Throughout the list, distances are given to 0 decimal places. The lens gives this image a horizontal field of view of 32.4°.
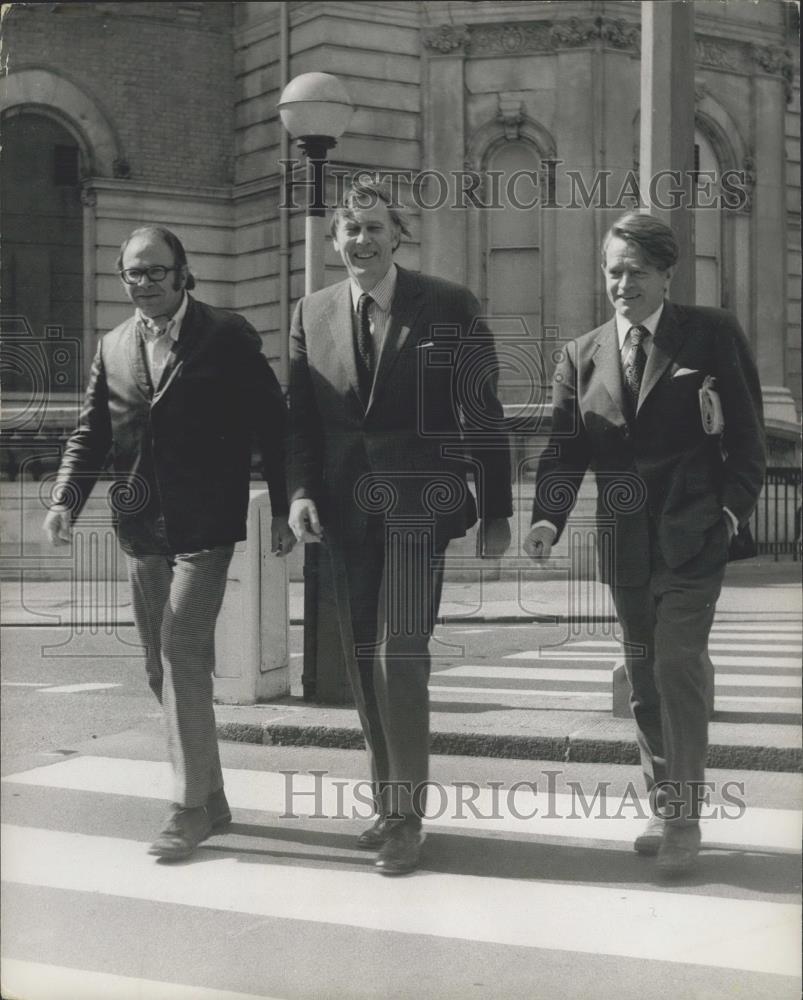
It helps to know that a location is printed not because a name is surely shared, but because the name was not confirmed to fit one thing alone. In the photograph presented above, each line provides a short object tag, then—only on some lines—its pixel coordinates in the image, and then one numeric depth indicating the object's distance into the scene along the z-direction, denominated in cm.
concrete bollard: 704
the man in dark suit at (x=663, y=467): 393
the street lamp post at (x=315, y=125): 477
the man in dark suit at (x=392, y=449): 405
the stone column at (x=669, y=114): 574
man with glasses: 402
